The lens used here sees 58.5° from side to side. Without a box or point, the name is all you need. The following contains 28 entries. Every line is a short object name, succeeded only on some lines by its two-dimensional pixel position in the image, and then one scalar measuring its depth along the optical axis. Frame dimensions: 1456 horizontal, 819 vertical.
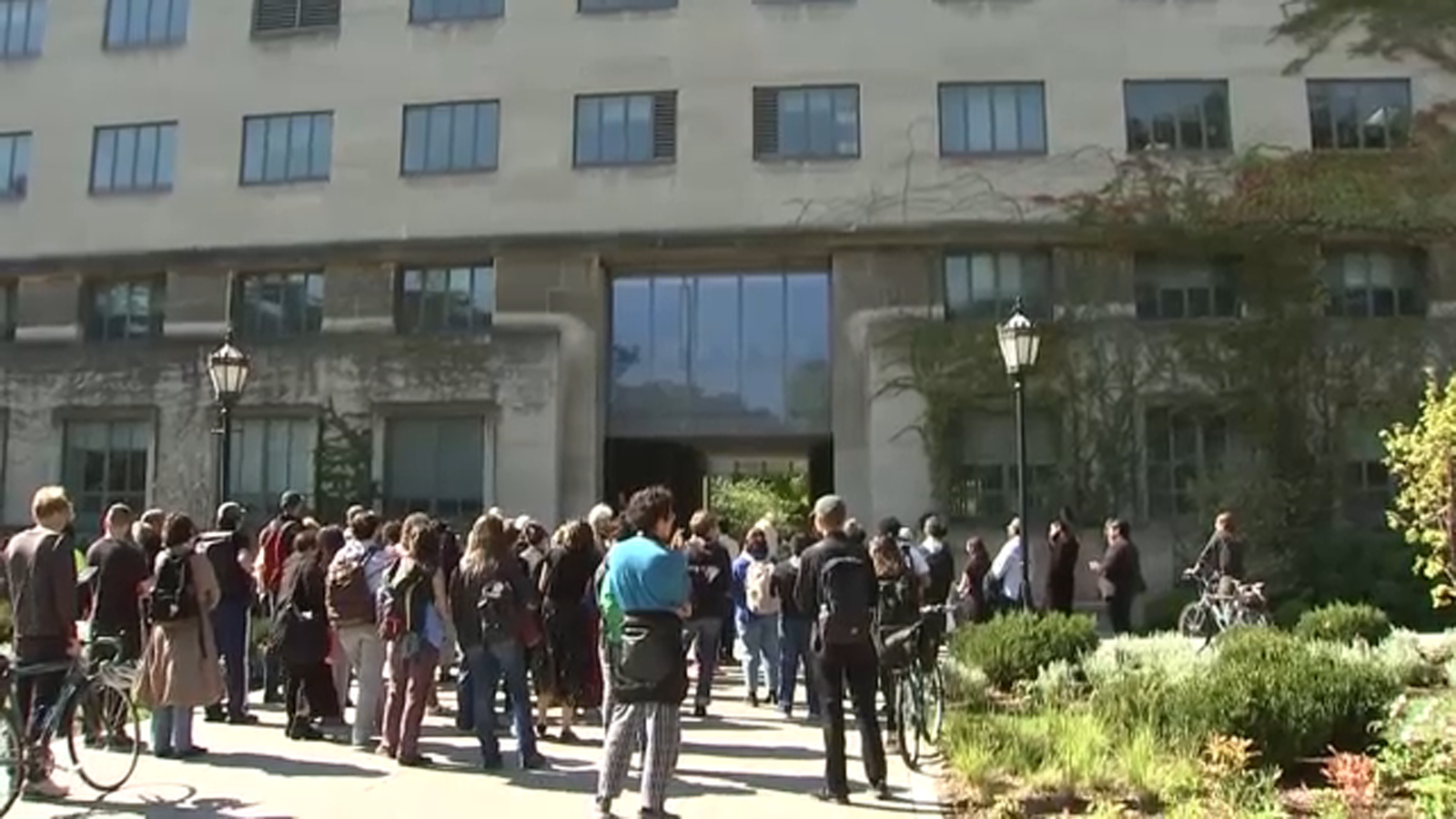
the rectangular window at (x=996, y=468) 24.73
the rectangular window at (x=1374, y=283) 25.42
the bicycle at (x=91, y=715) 8.80
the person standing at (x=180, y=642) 10.20
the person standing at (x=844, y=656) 8.93
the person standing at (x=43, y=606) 9.06
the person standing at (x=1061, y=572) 17.98
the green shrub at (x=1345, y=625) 15.96
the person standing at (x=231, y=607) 12.38
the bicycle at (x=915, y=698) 10.46
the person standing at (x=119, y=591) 10.25
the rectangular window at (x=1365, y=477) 24.30
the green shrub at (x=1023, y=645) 13.87
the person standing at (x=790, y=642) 12.95
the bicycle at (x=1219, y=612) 17.69
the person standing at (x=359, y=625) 11.21
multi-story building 25.61
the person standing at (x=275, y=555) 14.02
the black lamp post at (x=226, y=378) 17.92
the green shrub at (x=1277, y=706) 9.23
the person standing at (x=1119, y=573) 18.20
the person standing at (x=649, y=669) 7.84
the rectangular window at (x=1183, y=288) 25.53
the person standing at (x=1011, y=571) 17.09
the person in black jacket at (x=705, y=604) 13.10
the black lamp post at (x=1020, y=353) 17.14
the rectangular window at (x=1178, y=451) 24.59
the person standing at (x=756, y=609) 13.60
